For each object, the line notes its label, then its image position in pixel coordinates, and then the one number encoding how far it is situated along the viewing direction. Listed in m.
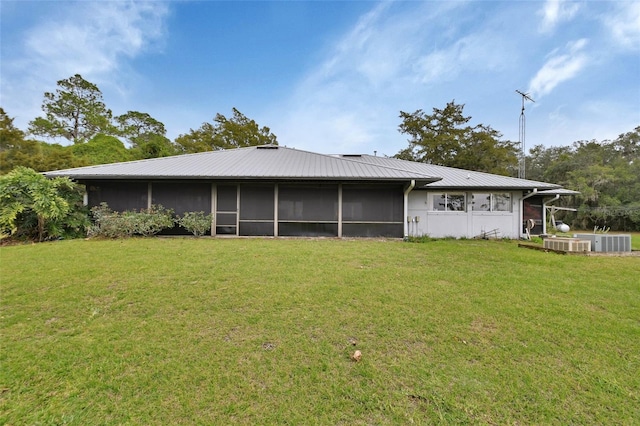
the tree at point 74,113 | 24.44
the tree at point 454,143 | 23.16
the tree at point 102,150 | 21.73
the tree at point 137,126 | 29.22
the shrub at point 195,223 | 9.31
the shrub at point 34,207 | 8.03
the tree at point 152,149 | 20.92
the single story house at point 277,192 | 9.44
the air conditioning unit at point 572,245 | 7.18
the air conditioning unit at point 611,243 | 7.39
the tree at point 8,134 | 17.14
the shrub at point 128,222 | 8.66
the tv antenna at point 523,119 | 15.57
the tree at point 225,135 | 26.25
